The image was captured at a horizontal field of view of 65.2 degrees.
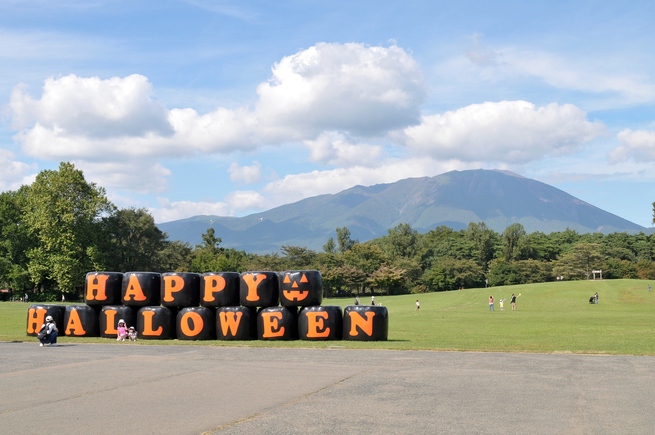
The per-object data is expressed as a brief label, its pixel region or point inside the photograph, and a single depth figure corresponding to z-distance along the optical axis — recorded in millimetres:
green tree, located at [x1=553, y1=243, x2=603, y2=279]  107619
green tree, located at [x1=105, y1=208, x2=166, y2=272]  83500
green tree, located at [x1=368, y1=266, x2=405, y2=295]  110794
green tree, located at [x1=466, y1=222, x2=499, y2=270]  133875
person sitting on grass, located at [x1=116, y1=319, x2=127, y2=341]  22047
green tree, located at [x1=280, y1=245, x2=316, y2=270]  126688
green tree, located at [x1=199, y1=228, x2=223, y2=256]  145088
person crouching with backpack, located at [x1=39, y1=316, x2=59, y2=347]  19781
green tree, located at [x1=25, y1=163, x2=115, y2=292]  65750
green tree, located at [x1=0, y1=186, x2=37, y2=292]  71500
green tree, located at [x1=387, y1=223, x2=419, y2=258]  144500
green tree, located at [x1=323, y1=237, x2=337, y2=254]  164350
